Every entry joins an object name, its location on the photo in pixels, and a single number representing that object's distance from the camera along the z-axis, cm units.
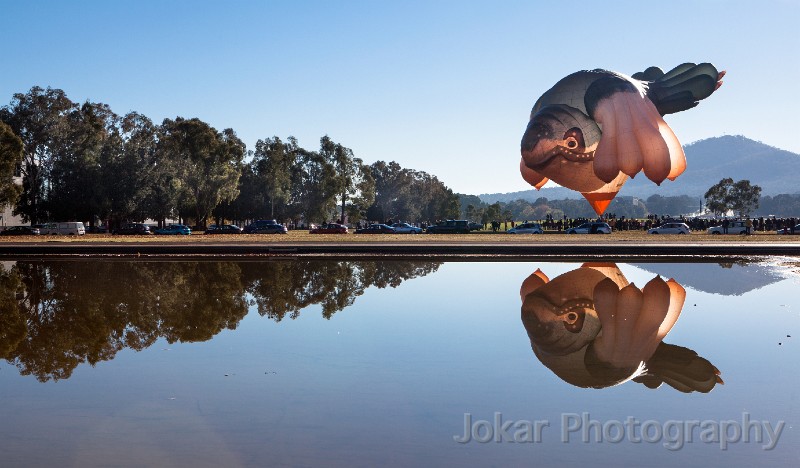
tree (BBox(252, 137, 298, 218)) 8319
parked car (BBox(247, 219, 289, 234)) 6281
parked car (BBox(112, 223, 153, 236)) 5850
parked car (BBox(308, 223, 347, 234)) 6512
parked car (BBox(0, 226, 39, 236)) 5922
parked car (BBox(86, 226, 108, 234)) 6694
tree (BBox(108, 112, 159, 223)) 6191
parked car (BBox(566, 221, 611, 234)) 5357
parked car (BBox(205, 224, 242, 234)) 6164
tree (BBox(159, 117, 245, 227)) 6894
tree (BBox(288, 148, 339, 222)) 8456
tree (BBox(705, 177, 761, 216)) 10662
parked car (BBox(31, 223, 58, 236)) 5859
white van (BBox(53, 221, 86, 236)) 5809
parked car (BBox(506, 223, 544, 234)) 5759
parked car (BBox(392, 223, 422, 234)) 6525
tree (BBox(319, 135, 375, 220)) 8600
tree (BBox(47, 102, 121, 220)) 6050
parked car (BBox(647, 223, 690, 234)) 5356
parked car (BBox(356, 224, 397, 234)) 6375
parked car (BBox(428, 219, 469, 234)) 6284
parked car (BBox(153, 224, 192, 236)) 5872
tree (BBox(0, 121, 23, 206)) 4962
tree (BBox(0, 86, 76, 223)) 6072
